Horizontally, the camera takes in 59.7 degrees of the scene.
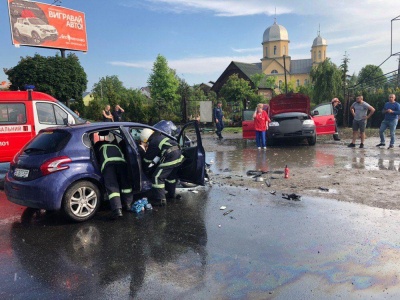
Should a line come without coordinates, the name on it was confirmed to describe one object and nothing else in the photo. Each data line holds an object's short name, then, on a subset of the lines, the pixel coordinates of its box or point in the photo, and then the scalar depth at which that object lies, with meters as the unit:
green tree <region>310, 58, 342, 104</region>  35.06
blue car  5.18
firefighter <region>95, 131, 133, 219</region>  5.54
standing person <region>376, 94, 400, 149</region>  12.10
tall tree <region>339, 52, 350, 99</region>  37.17
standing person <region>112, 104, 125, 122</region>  17.55
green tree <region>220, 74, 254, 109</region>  39.28
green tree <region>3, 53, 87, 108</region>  21.52
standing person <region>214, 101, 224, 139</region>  17.70
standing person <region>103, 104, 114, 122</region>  15.52
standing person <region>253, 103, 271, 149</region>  12.82
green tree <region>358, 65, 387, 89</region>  22.36
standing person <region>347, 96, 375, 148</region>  12.49
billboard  22.05
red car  13.12
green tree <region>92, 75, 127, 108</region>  29.64
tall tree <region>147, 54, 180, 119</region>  58.12
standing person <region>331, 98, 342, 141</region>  15.17
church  89.38
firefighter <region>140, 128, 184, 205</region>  5.96
